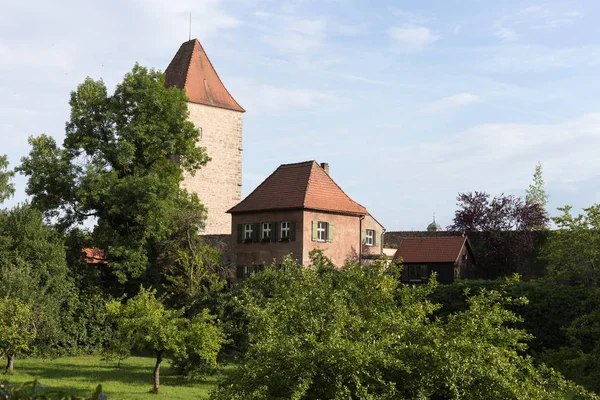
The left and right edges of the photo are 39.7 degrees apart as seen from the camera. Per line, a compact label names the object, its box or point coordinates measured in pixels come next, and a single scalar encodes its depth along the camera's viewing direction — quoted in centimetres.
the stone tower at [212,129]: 5088
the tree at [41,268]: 3419
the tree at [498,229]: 4247
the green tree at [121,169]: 3706
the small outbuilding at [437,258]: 4047
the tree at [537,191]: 6506
